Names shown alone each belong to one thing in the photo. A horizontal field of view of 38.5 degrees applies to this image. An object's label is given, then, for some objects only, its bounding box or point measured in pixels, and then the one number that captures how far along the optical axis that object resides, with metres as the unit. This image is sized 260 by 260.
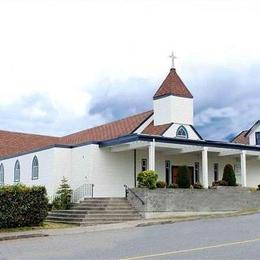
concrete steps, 18.10
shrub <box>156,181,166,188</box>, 20.65
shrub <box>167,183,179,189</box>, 21.03
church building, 22.32
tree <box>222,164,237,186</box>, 23.88
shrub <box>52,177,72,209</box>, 21.82
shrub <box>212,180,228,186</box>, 23.43
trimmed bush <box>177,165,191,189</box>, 21.74
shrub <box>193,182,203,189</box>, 22.01
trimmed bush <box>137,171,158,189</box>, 20.06
